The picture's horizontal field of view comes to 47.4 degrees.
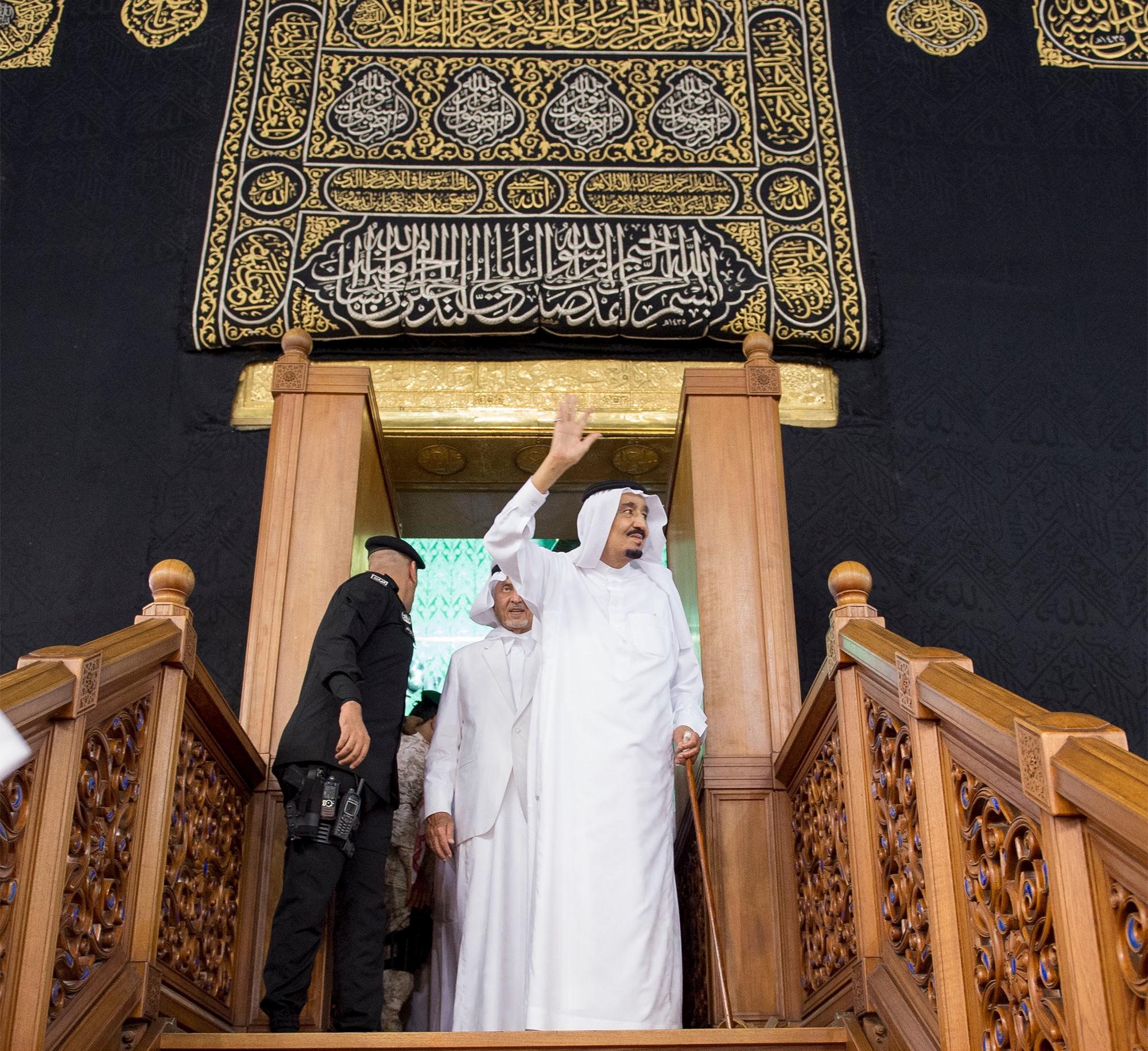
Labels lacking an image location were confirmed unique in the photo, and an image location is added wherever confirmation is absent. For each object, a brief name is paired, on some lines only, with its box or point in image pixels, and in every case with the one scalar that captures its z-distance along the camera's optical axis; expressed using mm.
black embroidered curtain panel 5301
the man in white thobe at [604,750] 3279
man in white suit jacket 3656
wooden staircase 1839
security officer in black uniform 3168
